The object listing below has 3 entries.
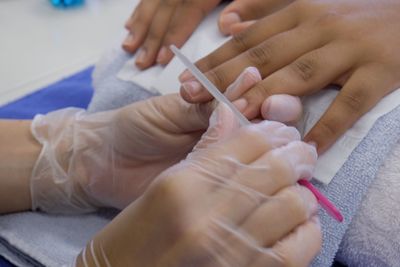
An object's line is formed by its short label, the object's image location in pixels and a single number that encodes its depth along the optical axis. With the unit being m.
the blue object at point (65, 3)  1.68
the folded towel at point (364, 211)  0.45
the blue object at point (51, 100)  0.66
